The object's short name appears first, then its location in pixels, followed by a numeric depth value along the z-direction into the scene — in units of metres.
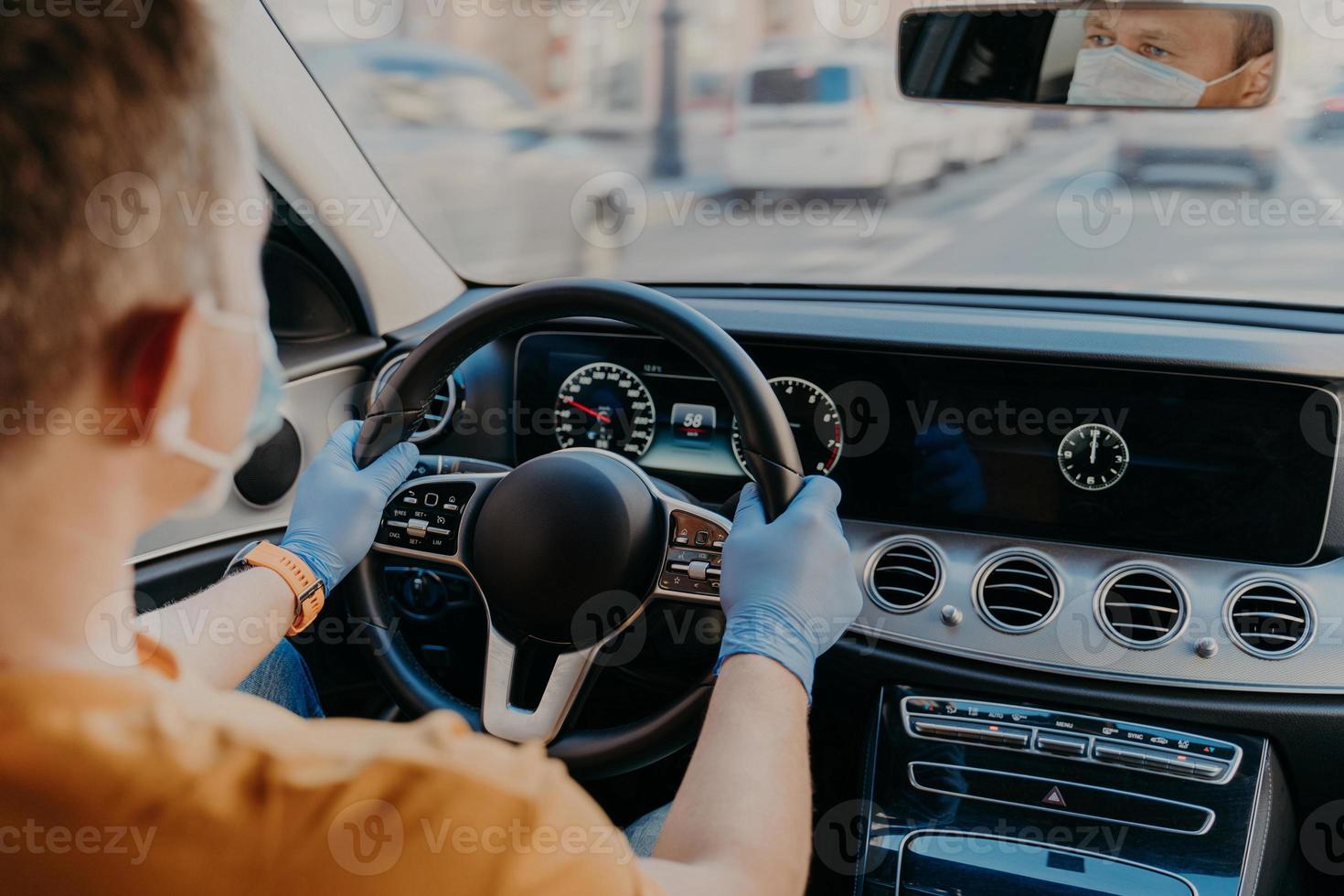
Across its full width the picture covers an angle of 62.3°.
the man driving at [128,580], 0.73
